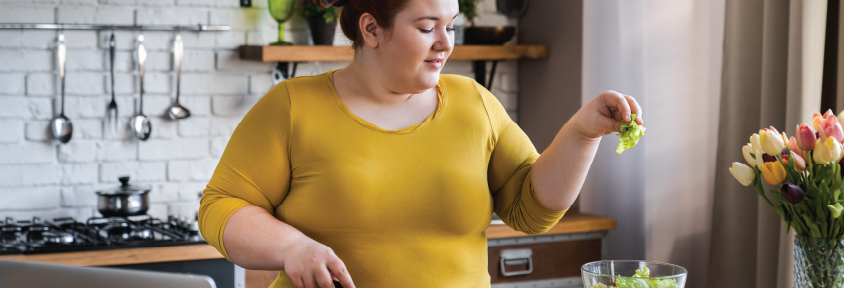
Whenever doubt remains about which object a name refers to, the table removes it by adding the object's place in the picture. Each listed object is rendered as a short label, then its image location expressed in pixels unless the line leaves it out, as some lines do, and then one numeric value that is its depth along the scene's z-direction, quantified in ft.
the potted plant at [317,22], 8.27
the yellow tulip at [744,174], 3.42
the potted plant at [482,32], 8.91
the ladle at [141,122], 7.93
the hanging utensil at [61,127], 7.72
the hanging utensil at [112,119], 7.95
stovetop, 6.52
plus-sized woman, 3.53
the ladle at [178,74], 8.01
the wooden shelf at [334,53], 7.91
